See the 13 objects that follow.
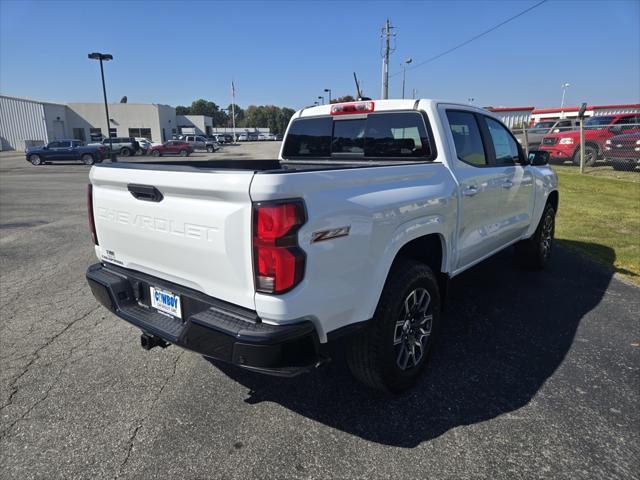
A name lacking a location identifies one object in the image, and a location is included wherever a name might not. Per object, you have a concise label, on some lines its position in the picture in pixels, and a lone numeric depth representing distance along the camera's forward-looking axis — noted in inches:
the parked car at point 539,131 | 756.7
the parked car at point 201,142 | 1825.8
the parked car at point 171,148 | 1489.9
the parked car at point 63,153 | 1103.0
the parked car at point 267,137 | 3893.0
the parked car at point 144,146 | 1540.4
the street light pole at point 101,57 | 1118.4
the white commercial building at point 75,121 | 1845.5
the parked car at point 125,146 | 1364.4
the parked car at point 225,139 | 2811.0
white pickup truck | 79.0
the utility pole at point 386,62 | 1429.3
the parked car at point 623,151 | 564.1
